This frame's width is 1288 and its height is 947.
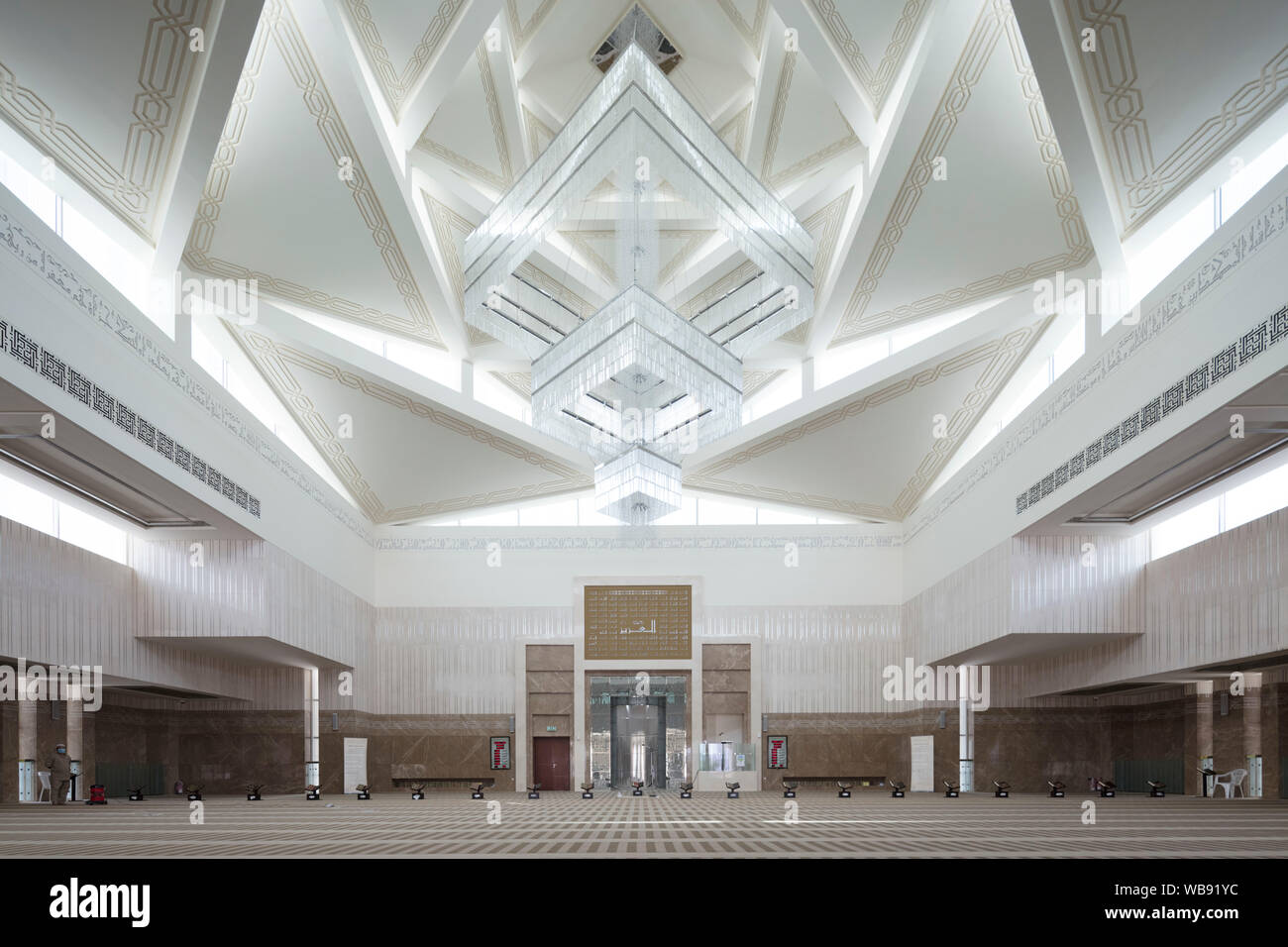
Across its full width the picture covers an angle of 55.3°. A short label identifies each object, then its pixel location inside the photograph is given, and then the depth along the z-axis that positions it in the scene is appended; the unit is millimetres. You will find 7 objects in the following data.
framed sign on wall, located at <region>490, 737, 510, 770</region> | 20703
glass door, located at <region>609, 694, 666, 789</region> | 20953
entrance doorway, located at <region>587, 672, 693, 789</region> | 20891
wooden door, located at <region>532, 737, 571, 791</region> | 20922
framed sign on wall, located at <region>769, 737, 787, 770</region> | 20734
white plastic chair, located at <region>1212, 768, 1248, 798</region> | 14914
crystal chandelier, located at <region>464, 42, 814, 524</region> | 12641
